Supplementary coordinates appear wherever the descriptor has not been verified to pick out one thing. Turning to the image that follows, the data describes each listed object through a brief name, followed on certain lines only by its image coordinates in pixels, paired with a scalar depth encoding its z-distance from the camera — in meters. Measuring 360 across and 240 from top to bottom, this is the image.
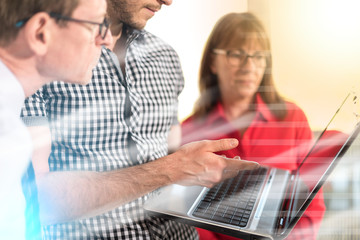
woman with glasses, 0.81
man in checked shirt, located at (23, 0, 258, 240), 0.62
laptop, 0.61
